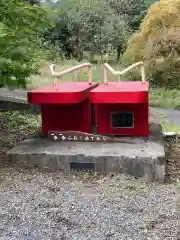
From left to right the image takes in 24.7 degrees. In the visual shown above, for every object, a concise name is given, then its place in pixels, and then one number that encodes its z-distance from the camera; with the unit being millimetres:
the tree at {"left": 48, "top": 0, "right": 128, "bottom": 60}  24328
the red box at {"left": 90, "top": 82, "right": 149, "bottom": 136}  6367
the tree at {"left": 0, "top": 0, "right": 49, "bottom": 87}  5332
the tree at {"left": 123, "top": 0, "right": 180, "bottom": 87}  17156
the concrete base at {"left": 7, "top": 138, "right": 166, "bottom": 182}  5203
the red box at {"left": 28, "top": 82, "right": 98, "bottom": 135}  6246
